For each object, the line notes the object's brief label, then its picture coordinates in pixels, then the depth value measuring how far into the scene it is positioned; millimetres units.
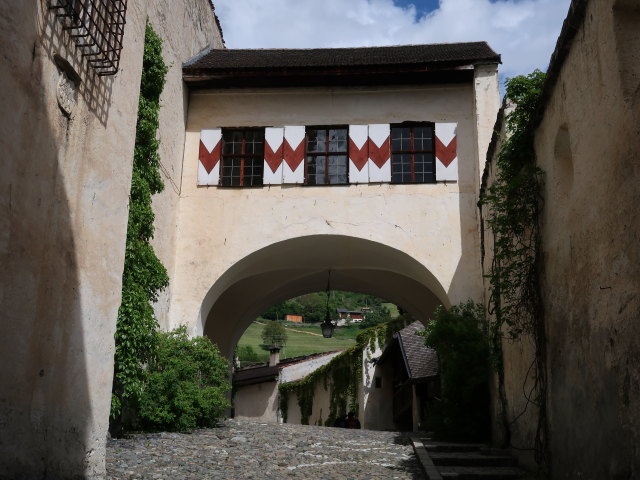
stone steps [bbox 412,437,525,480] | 8453
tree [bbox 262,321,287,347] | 68812
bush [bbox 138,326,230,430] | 11727
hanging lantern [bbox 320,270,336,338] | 17625
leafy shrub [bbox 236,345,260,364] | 62488
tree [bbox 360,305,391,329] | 80912
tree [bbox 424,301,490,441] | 12250
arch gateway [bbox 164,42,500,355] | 14133
